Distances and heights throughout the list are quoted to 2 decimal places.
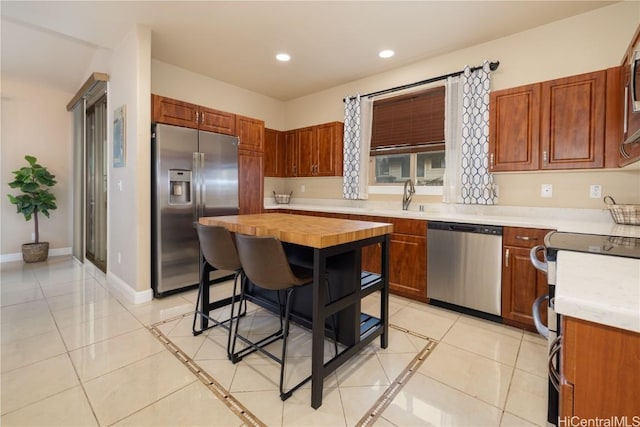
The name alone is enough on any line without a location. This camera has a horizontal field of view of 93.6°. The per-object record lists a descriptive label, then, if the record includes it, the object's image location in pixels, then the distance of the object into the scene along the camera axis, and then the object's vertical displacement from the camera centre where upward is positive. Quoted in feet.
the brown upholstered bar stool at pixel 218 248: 6.79 -0.95
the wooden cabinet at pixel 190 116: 10.50 +3.45
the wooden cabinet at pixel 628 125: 6.09 +1.77
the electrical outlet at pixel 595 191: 8.60 +0.53
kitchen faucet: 12.56 +0.59
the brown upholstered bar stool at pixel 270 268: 5.51 -1.15
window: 11.87 +2.89
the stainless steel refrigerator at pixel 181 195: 10.26 +0.44
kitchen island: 5.41 -1.36
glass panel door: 12.89 +1.02
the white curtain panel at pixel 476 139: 10.11 +2.38
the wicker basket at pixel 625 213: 7.57 -0.09
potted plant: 14.65 +0.39
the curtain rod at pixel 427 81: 10.15 +4.96
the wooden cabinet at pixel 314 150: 14.46 +2.94
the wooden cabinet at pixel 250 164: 13.24 +1.94
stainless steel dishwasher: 8.70 -1.78
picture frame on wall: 10.49 +2.50
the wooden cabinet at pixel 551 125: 8.02 +2.44
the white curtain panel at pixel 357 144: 13.56 +2.94
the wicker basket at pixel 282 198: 17.08 +0.50
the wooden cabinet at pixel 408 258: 10.12 -1.75
